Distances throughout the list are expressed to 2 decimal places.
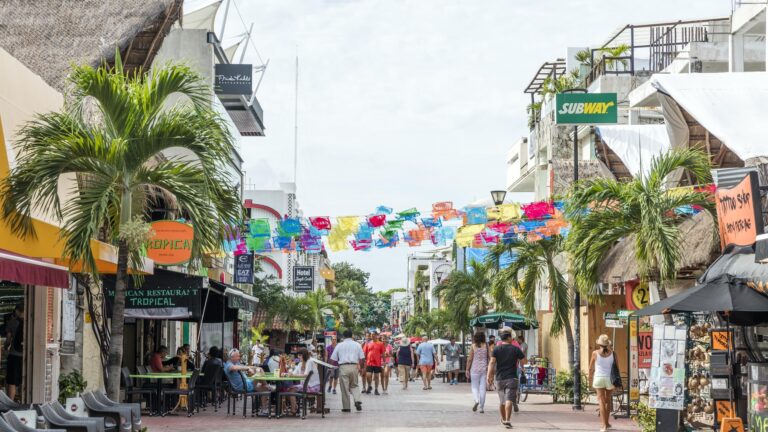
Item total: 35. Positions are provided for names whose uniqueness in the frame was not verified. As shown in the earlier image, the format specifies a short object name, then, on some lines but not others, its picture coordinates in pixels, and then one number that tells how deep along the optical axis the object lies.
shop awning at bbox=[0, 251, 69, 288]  11.99
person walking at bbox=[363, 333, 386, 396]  32.50
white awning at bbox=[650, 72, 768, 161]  18.73
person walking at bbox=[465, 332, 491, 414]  23.55
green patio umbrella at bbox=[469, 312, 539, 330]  36.91
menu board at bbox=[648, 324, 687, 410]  15.38
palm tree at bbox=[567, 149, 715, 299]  18.50
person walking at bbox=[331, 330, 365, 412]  24.53
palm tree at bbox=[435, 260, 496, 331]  48.28
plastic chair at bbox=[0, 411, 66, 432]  10.43
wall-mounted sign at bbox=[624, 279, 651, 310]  23.03
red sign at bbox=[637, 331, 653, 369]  19.34
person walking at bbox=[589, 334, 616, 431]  18.91
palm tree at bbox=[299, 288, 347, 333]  69.56
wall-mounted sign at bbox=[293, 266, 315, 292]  68.06
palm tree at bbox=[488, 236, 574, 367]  29.43
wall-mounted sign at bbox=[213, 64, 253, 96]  50.22
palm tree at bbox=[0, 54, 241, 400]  14.01
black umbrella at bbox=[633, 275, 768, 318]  13.80
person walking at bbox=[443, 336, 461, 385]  41.66
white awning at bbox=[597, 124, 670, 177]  30.16
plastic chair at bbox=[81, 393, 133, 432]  13.84
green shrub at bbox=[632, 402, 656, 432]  16.83
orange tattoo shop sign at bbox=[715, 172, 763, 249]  13.51
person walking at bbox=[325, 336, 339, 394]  31.34
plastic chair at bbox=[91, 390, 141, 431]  14.34
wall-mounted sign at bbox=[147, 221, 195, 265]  17.30
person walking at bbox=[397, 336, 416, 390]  36.56
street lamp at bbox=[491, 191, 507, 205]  33.75
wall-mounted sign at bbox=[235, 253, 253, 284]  43.08
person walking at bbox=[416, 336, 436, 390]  35.72
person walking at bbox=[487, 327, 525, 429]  19.91
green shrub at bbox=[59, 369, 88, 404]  17.64
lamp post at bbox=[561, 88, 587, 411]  24.30
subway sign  23.45
